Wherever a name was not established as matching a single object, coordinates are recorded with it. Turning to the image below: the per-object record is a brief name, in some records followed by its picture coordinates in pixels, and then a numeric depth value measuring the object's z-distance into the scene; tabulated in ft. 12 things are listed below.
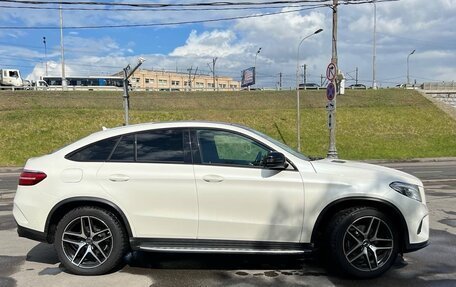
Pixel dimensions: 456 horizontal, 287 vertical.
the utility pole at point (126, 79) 57.88
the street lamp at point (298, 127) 85.21
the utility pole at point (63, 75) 159.68
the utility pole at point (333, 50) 53.95
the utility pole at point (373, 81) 175.59
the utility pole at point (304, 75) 257.98
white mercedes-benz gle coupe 14.99
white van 156.50
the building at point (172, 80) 396.78
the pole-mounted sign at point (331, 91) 50.24
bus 208.85
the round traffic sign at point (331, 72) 49.96
